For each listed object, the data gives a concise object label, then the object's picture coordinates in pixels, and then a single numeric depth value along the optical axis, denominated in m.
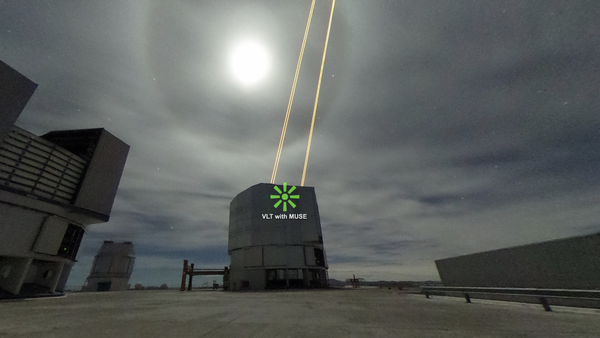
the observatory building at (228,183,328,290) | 38.22
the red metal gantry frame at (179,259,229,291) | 39.83
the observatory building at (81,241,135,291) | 51.28
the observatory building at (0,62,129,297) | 17.98
